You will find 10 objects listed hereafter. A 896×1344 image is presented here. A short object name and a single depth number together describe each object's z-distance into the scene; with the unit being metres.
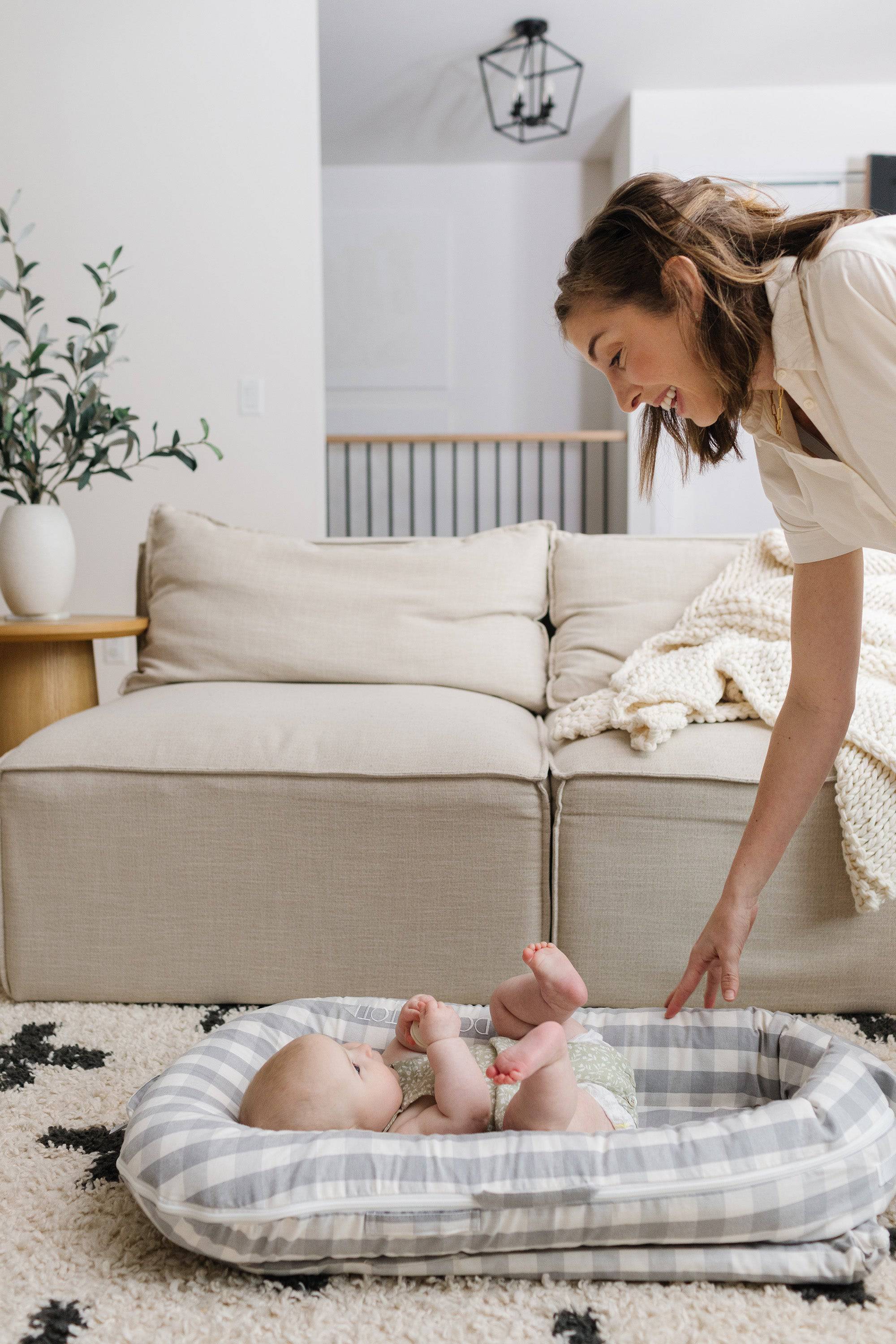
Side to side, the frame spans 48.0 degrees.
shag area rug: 0.84
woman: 0.81
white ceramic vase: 2.25
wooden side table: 2.11
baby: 0.98
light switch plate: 3.28
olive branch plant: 2.24
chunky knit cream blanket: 1.39
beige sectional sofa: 1.45
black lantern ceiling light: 4.02
